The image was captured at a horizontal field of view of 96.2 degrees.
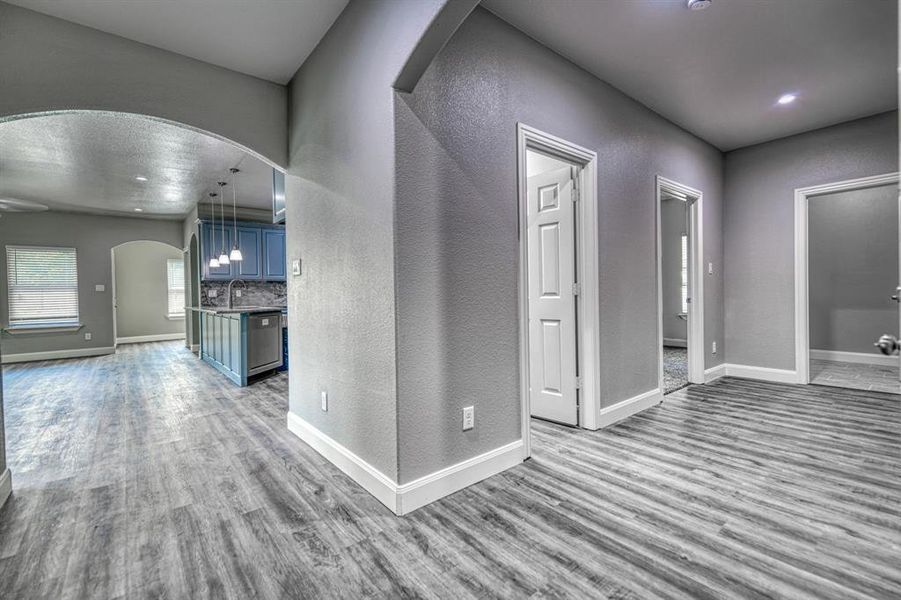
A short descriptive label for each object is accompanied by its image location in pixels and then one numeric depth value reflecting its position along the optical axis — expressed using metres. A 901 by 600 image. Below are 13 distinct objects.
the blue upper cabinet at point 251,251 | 6.90
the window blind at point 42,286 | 6.86
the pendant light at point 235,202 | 5.28
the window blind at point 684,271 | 6.86
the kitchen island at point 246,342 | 4.76
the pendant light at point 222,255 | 5.82
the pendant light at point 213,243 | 6.22
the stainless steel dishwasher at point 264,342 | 4.85
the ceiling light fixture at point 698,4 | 2.25
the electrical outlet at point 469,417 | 2.20
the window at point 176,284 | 9.70
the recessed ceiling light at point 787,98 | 3.46
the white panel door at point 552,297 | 3.05
